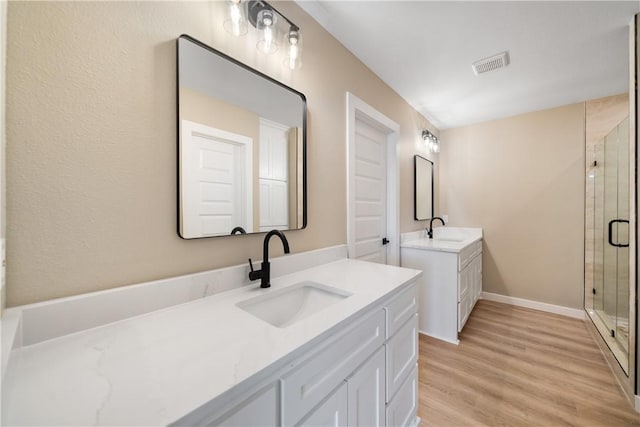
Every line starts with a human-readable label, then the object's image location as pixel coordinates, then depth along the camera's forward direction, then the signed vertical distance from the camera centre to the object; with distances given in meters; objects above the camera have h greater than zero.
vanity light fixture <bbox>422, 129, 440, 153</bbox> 3.01 +0.91
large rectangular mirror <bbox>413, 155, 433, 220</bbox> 2.83 +0.29
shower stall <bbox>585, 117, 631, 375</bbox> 1.81 -0.27
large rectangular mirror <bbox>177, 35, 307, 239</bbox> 0.96 +0.30
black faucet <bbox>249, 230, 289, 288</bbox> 1.09 -0.28
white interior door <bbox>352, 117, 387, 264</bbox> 2.05 +0.17
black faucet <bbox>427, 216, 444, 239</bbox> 3.00 -0.26
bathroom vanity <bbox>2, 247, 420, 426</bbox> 0.46 -0.36
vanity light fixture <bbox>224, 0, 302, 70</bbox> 1.09 +0.92
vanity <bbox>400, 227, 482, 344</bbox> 2.18 -0.68
